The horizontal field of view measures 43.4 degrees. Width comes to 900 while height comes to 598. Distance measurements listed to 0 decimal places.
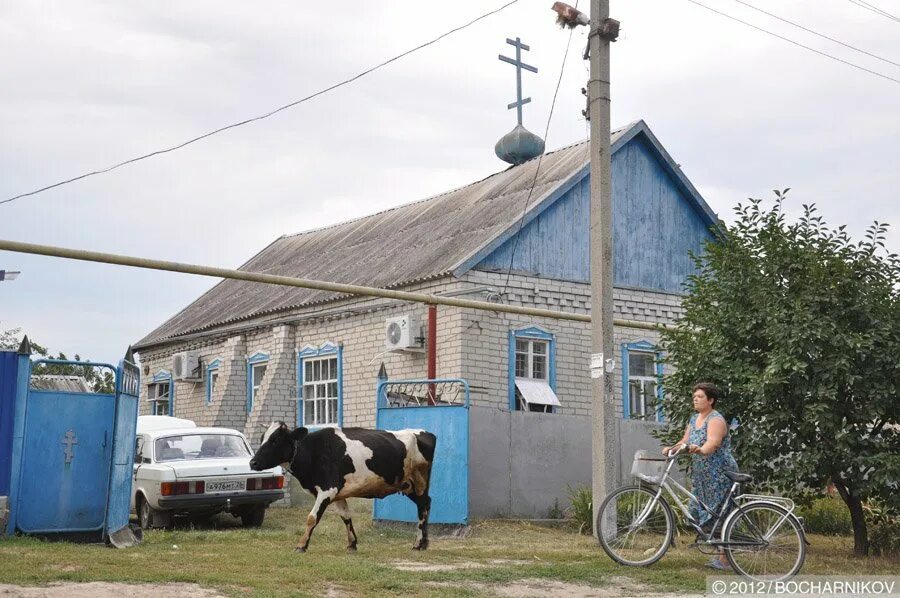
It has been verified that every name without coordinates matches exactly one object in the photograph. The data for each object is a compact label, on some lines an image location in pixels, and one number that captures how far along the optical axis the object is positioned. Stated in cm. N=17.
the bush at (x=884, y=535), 1288
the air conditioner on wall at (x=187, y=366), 2711
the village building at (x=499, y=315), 1983
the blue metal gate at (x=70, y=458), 1236
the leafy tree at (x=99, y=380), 1389
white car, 1514
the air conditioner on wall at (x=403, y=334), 2017
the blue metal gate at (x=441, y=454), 1502
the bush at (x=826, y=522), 1609
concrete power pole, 1242
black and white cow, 1223
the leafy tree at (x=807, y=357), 1192
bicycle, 1004
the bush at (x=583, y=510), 1555
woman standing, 1053
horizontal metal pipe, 1422
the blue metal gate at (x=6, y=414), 1217
